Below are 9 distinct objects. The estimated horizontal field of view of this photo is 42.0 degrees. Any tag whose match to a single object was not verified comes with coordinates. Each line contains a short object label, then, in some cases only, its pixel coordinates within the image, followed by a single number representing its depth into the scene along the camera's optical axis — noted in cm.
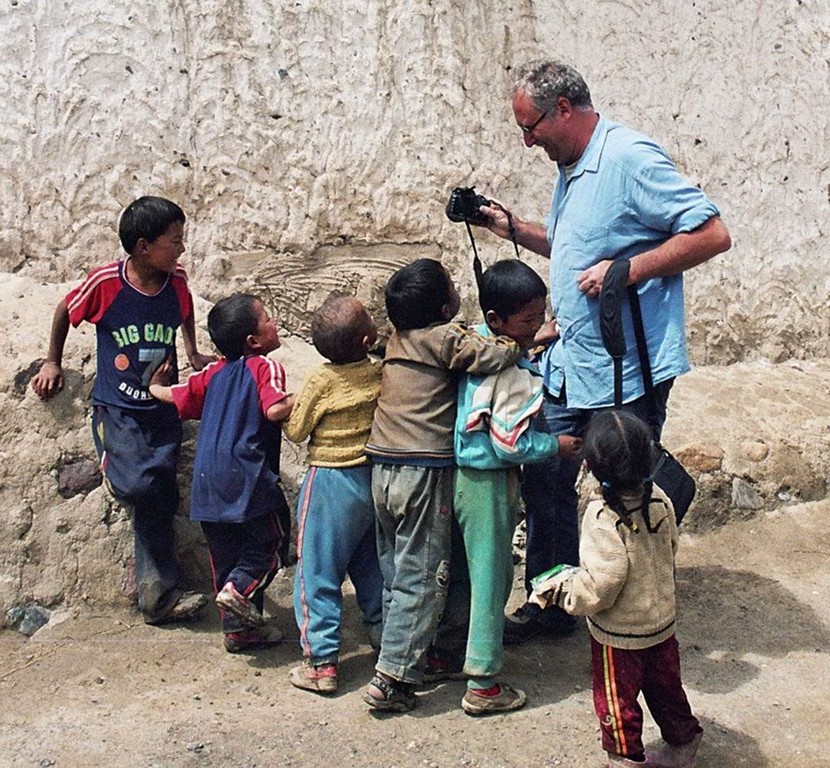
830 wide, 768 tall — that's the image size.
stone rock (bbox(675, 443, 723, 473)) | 455
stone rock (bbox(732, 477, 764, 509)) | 459
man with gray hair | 315
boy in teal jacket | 317
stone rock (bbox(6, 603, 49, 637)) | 372
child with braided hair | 276
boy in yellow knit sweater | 336
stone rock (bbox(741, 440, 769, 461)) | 466
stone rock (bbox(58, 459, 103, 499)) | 385
